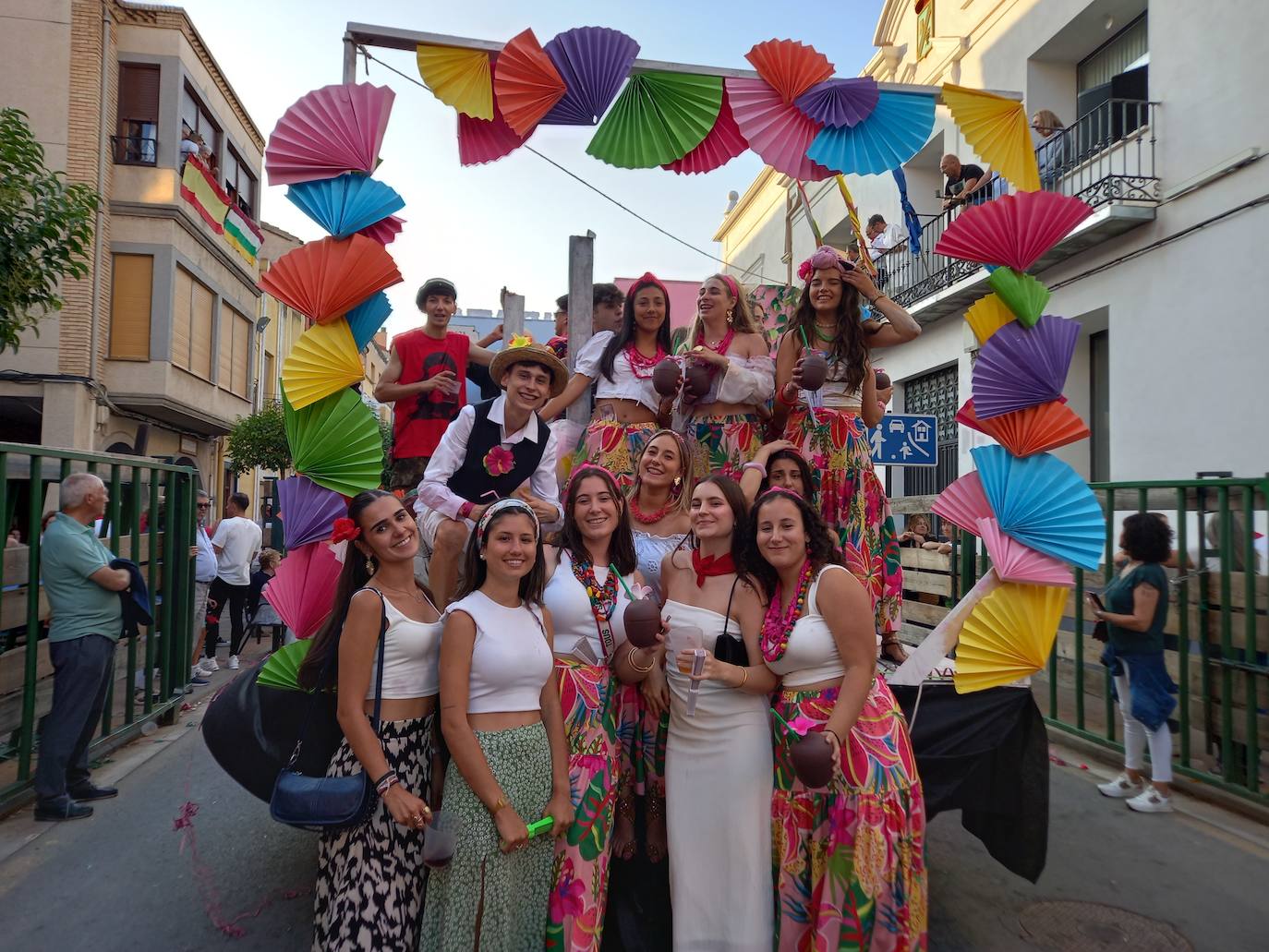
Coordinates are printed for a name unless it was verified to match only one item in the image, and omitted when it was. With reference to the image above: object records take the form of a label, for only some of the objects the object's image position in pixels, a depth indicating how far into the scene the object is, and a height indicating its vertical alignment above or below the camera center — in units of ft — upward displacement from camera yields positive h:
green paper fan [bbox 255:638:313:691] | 10.51 -2.13
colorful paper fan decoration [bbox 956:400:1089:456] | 11.26 +1.09
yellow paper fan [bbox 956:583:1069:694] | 10.60 -1.61
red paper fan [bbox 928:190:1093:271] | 11.43 +3.88
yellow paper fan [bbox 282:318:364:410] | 11.10 +1.78
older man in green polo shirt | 16.42 -2.65
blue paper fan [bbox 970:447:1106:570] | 10.73 +0.06
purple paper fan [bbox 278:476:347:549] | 10.95 -0.15
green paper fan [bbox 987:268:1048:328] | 11.53 +2.96
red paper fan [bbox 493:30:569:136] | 13.12 +6.62
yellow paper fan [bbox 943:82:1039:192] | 13.08 +5.91
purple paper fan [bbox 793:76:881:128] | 13.87 +6.69
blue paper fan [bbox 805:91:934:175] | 14.01 +6.11
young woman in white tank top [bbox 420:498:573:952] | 8.87 -2.71
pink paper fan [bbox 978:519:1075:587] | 10.66 -0.70
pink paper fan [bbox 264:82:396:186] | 11.43 +4.97
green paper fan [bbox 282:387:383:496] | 11.14 +0.72
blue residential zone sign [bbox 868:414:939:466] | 25.66 +2.06
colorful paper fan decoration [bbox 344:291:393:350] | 11.75 +2.54
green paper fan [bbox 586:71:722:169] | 14.16 +6.52
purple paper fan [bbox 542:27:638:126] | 13.34 +6.96
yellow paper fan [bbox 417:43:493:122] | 13.15 +6.65
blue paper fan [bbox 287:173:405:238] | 11.45 +4.05
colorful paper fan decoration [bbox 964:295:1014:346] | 11.82 +2.71
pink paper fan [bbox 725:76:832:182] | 14.06 +6.39
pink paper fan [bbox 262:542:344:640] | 10.74 -1.14
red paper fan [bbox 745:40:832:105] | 13.89 +7.25
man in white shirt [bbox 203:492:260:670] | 33.04 -2.46
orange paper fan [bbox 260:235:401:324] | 11.29 +3.01
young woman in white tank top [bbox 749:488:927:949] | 9.18 -3.15
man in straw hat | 12.21 +0.58
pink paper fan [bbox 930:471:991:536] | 11.56 +0.06
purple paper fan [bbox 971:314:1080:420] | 11.32 +1.94
